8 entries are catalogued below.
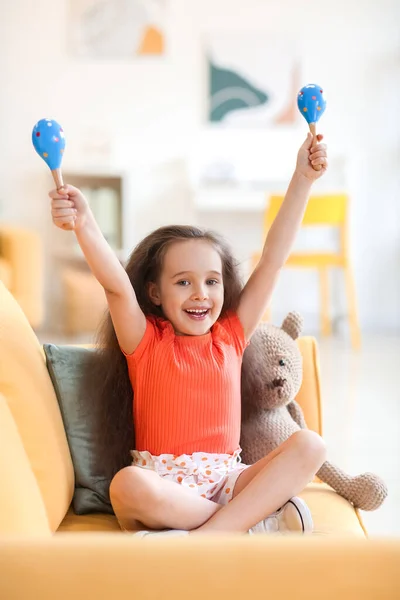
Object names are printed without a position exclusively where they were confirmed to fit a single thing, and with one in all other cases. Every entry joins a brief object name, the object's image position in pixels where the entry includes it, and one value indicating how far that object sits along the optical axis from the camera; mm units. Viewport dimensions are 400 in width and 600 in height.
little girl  2346
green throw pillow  2548
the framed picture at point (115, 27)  8076
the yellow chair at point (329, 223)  6653
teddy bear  2704
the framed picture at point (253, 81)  8100
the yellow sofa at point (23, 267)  6731
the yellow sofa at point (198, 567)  1349
